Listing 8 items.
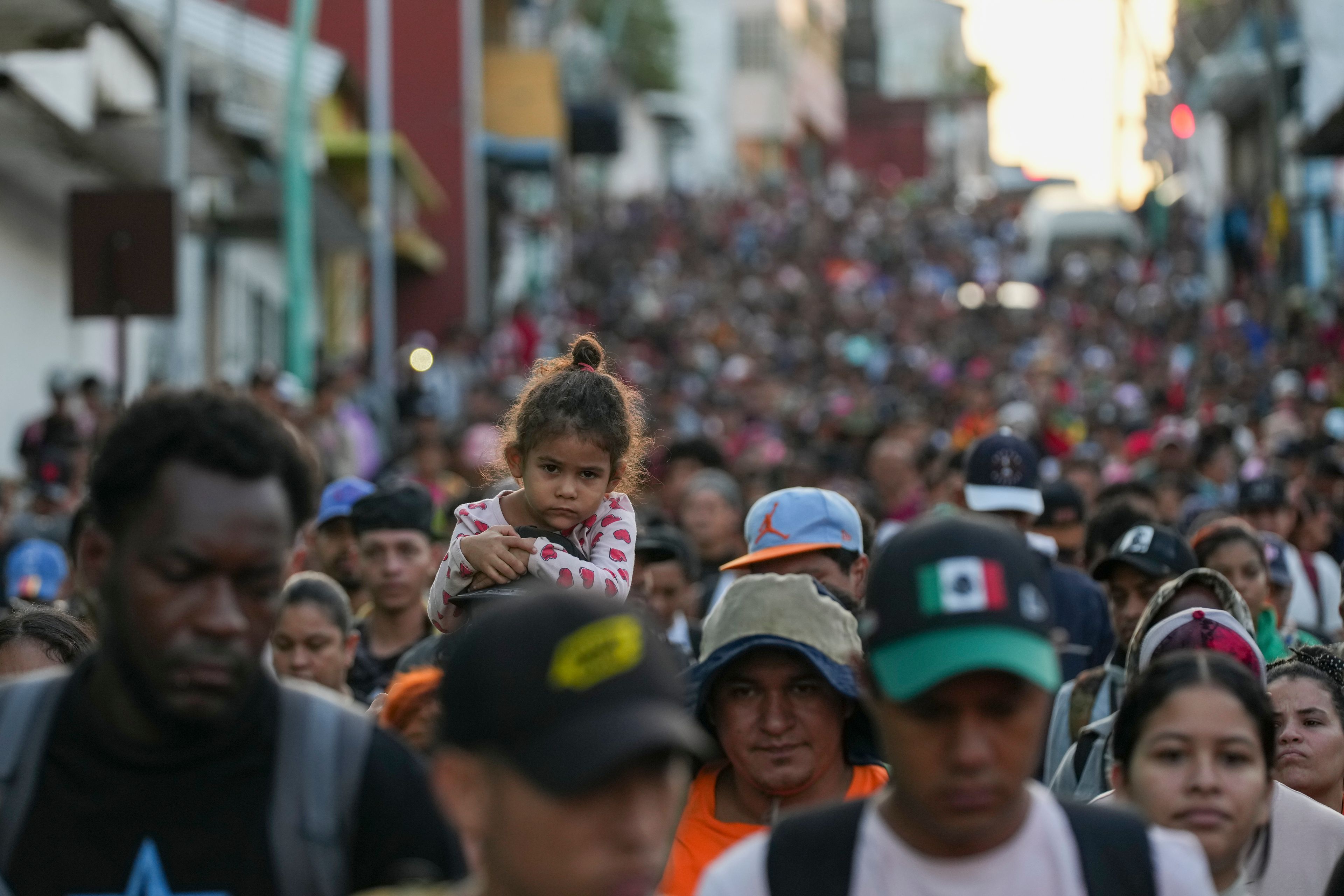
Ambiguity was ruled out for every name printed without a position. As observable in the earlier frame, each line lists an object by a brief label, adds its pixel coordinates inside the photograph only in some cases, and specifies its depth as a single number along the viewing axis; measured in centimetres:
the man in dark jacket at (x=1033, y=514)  1623
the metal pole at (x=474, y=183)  7631
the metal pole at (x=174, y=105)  3225
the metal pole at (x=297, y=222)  4109
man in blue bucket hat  935
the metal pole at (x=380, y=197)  5522
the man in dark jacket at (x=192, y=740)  600
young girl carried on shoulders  1037
